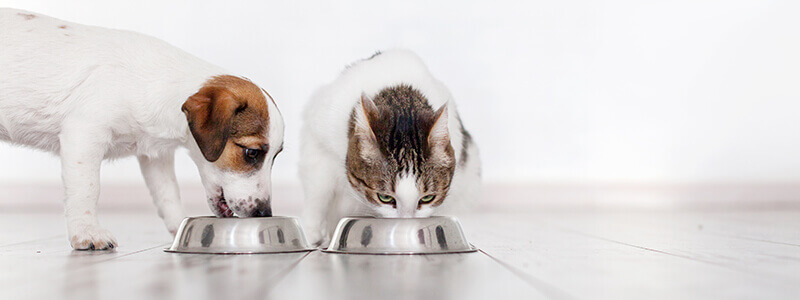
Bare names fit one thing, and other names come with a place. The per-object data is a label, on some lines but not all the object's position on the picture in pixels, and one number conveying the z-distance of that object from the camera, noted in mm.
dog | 2461
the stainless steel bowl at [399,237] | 2221
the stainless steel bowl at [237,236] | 2258
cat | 2424
